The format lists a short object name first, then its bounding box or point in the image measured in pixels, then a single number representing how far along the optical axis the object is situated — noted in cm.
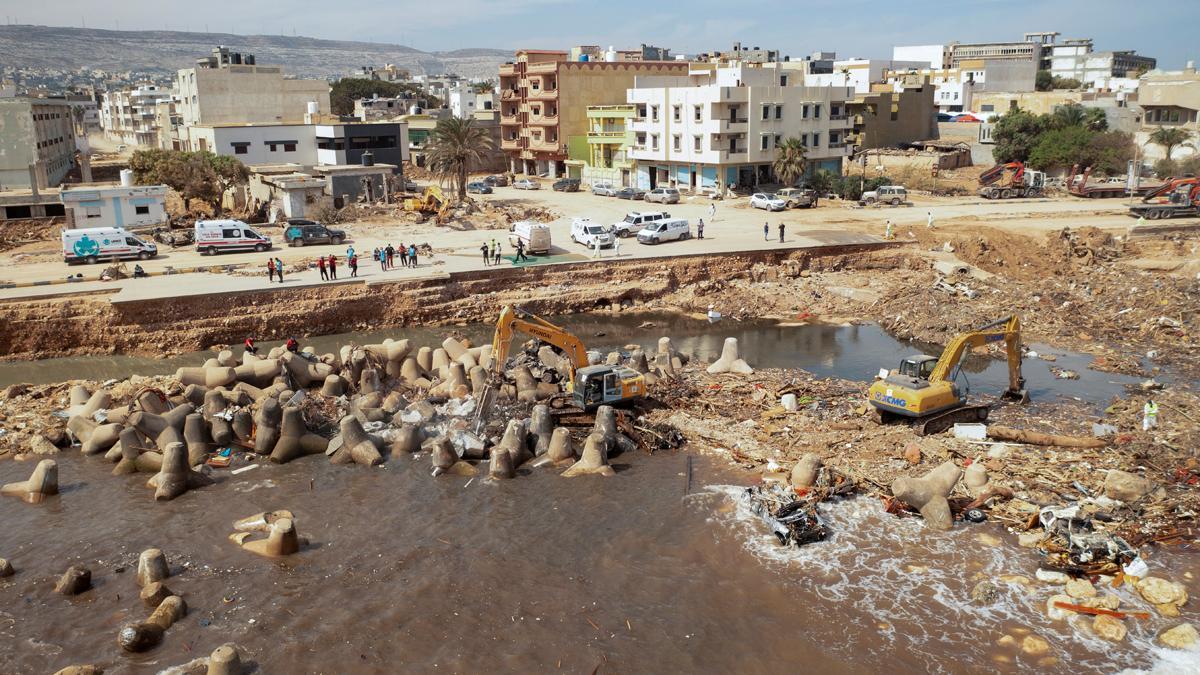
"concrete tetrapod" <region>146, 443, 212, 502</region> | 1819
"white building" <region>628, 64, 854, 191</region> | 5334
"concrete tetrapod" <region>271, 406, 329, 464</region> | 2003
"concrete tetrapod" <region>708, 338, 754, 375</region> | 2559
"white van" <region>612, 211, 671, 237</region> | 4112
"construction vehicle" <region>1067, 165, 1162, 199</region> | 5144
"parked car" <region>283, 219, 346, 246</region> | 3897
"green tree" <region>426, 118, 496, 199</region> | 5206
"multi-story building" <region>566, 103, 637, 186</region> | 6159
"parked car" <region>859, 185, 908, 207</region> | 5041
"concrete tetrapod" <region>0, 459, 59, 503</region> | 1842
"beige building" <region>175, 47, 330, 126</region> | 6719
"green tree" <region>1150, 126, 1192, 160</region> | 5909
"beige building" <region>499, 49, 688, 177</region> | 6631
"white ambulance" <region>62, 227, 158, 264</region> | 3500
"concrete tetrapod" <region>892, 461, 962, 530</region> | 1634
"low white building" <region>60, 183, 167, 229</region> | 4097
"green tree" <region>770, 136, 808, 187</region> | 5241
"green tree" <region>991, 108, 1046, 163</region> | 6287
